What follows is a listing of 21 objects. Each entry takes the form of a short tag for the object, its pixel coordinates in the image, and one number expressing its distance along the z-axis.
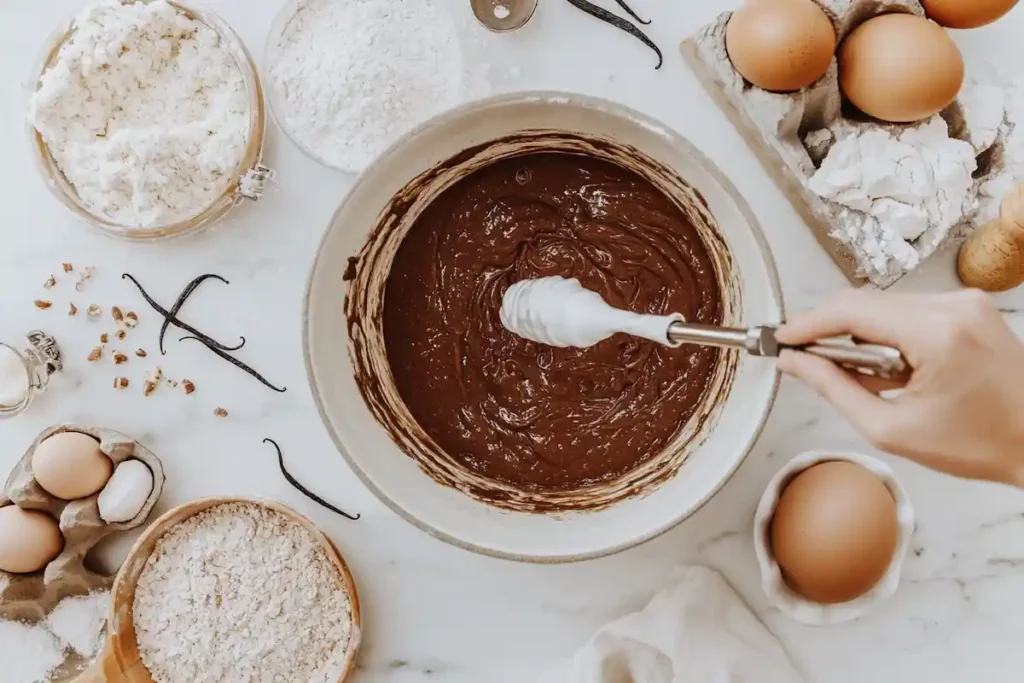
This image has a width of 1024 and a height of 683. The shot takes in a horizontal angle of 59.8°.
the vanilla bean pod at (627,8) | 1.23
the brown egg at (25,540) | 1.21
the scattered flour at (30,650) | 1.29
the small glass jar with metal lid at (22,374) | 1.25
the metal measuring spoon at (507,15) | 1.22
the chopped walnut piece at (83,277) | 1.29
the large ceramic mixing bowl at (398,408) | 0.98
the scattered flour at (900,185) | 1.11
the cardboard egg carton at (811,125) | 1.11
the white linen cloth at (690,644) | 1.18
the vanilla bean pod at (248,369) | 1.26
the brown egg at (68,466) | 1.20
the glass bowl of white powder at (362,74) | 1.20
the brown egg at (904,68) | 1.05
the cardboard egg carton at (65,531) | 1.22
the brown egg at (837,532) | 1.07
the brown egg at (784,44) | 1.04
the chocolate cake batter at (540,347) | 1.12
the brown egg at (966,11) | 1.08
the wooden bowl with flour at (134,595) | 1.20
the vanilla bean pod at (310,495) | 1.25
